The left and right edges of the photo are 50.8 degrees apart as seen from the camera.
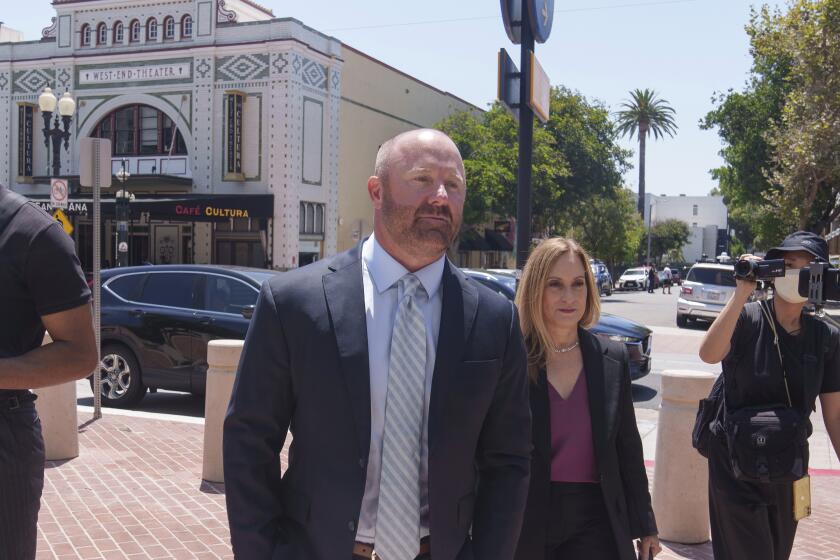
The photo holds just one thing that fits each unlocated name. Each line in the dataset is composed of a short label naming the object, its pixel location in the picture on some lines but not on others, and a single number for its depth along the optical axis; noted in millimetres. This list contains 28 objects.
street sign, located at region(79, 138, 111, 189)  9031
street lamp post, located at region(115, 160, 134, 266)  23109
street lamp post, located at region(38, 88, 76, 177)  21812
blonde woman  3271
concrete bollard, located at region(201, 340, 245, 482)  6547
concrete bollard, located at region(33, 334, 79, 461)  7047
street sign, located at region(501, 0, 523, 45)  8500
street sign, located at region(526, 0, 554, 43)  8539
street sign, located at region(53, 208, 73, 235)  17570
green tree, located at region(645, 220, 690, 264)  89375
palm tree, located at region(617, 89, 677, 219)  80938
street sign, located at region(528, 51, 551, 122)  8523
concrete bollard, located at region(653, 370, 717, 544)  5699
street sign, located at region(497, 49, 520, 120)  8281
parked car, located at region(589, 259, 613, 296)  40262
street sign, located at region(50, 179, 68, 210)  15375
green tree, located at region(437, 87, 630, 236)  37531
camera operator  3615
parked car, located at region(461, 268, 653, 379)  11180
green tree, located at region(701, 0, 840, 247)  24344
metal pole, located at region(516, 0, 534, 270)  8461
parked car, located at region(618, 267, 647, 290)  57375
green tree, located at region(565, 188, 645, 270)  46656
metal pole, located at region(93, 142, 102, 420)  8688
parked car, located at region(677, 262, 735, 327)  23281
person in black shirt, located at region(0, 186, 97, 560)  2658
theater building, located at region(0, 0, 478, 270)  31578
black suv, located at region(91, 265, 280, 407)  9773
